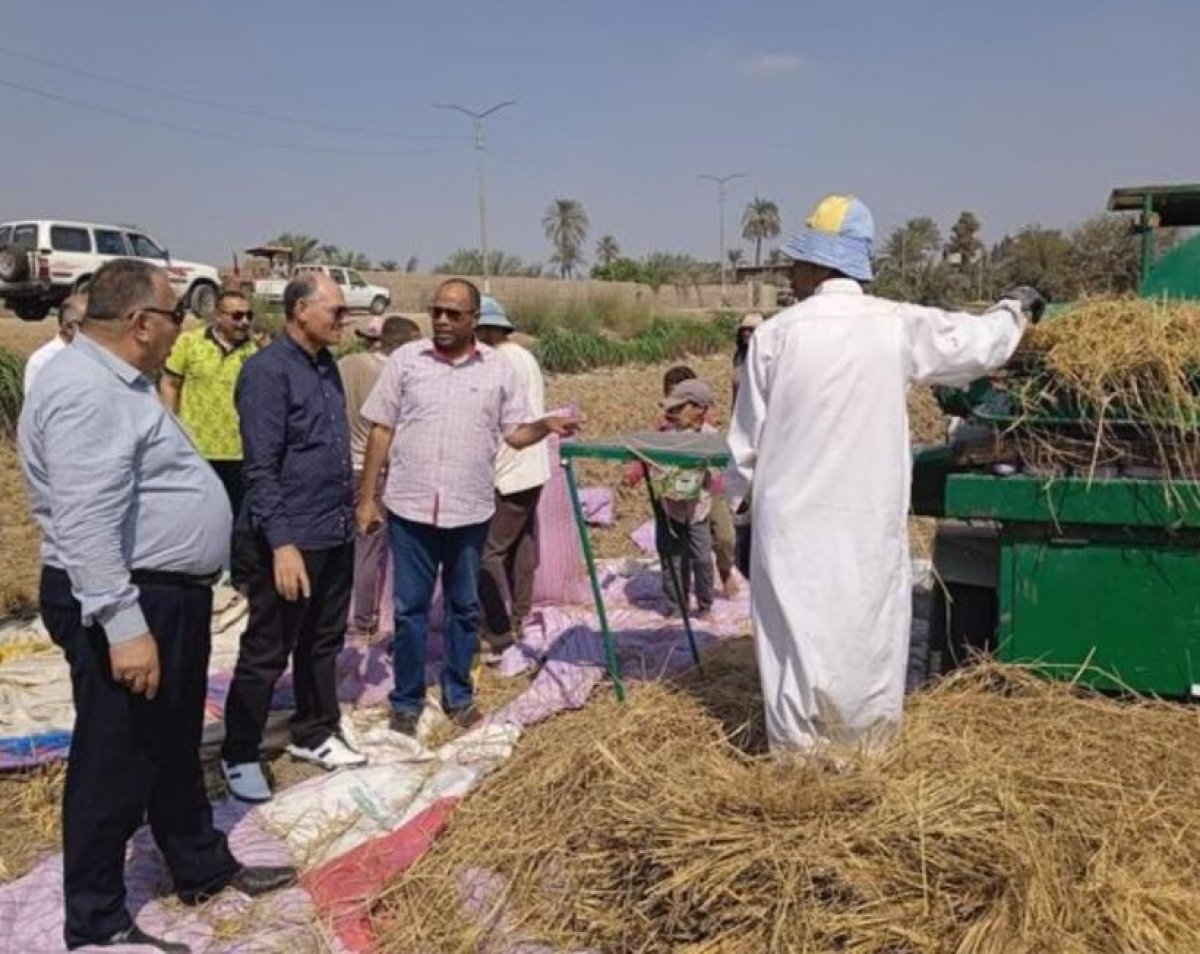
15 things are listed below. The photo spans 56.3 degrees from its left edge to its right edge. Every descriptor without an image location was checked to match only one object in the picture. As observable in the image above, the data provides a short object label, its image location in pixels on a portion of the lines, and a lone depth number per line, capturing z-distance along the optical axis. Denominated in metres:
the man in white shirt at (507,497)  5.27
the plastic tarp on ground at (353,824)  3.01
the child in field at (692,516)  5.57
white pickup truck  27.52
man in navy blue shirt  3.71
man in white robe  2.91
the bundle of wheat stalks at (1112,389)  3.21
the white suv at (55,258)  18.83
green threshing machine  3.29
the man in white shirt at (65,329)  5.22
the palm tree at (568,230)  69.62
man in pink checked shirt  4.19
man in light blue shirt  2.61
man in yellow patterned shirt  5.52
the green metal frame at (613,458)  3.80
